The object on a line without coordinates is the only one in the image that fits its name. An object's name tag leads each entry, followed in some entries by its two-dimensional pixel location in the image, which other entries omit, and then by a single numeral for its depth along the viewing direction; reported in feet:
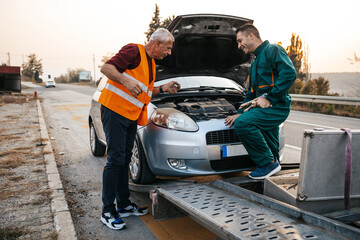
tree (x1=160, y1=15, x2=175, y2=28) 170.50
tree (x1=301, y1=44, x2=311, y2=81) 95.92
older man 10.11
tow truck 6.68
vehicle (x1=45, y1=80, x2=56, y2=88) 193.75
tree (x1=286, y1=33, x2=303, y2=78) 93.81
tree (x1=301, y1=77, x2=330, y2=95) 53.16
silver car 11.03
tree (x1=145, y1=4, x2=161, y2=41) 188.86
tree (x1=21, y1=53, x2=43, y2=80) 334.85
